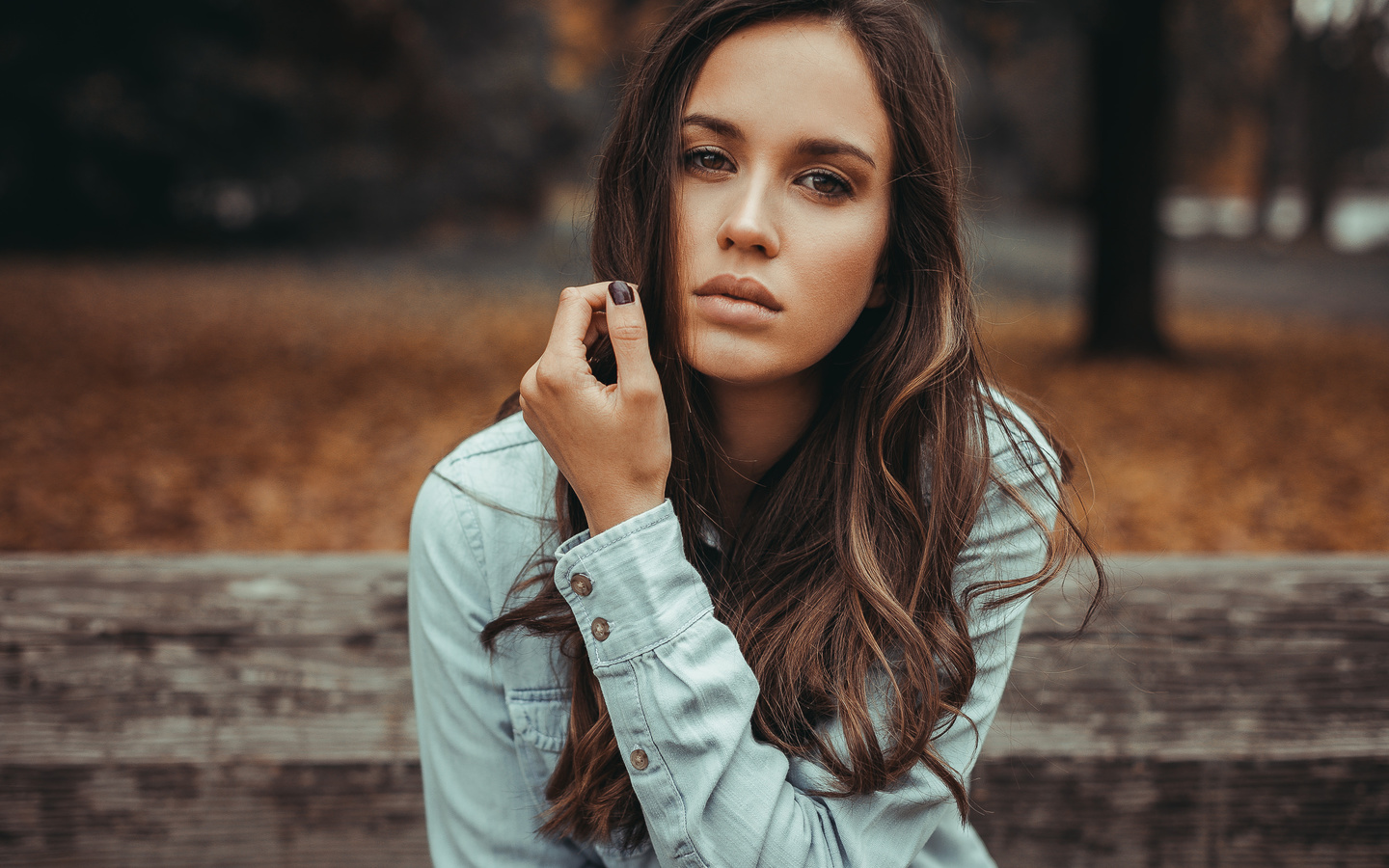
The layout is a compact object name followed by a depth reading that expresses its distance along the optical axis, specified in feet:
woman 3.46
